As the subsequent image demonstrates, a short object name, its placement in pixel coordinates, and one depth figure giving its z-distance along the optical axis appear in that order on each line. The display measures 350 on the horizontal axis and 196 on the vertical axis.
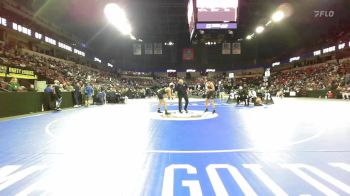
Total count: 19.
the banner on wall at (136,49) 44.88
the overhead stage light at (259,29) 35.67
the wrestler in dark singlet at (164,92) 15.57
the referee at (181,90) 15.72
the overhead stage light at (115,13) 21.81
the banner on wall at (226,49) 44.44
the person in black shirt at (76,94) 22.55
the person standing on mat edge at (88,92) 23.03
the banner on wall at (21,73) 23.89
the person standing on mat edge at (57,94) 18.03
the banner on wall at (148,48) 46.25
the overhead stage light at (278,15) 25.96
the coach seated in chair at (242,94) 22.81
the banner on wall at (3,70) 22.17
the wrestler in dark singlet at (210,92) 16.09
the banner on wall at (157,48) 46.47
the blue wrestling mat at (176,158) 4.27
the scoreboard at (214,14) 19.09
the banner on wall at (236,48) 44.22
